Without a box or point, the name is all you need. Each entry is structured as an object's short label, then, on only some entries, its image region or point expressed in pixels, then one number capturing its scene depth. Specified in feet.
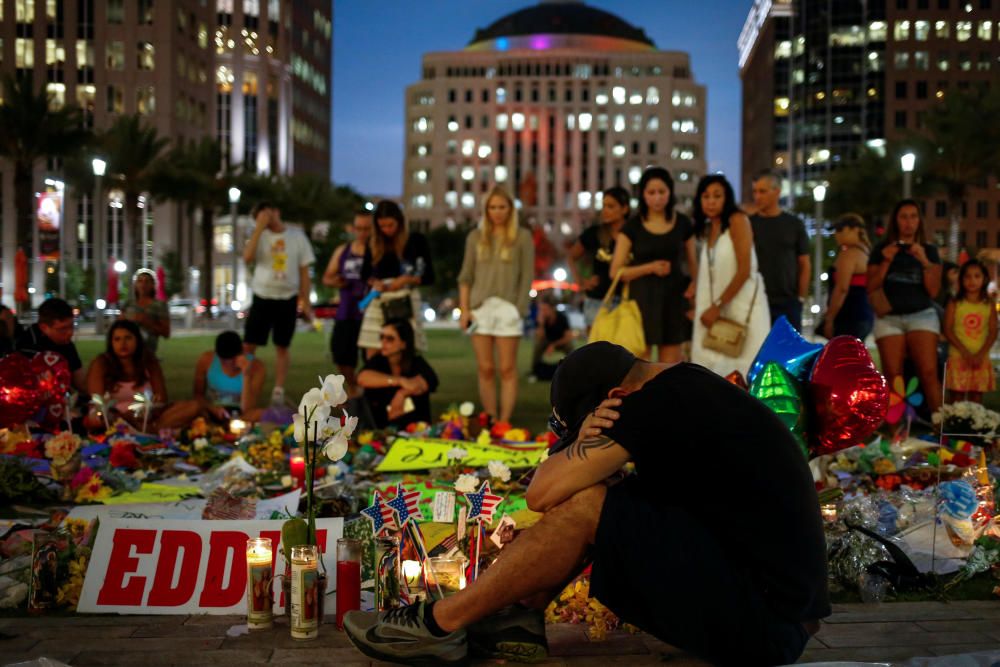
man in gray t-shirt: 25.81
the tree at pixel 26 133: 105.81
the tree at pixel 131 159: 139.44
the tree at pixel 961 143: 123.75
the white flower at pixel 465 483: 13.24
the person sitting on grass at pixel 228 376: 28.86
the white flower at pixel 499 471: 14.69
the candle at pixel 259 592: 11.50
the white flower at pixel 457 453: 15.33
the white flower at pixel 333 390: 11.39
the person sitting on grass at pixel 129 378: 25.80
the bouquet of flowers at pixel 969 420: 21.77
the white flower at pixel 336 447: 11.36
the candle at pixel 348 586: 11.73
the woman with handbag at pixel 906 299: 27.50
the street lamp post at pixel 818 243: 89.52
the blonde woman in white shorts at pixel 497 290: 27.53
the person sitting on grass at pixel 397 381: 26.71
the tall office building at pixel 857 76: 341.82
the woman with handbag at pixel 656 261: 24.50
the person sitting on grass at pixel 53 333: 25.57
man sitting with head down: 9.23
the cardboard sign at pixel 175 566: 12.43
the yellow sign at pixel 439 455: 21.22
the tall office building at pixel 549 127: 492.54
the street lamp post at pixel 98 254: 94.01
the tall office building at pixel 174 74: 245.65
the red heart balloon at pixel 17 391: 20.75
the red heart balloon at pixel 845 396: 12.34
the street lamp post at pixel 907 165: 61.11
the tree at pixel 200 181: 151.53
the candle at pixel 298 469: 18.80
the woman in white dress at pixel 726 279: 22.40
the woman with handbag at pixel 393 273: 28.89
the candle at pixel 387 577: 12.05
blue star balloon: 13.16
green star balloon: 12.52
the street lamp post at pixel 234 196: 119.82
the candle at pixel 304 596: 11.18
